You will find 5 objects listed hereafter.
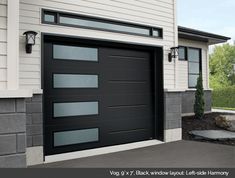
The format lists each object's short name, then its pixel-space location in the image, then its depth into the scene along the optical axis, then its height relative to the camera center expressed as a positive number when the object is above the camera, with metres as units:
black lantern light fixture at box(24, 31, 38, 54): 4.31 +0.92
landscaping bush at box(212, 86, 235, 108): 16.92 -0.45
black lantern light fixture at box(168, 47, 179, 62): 6.36 +0.95
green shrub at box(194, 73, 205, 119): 9.18 -0.38
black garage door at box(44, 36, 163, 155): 4.93 -0.11
